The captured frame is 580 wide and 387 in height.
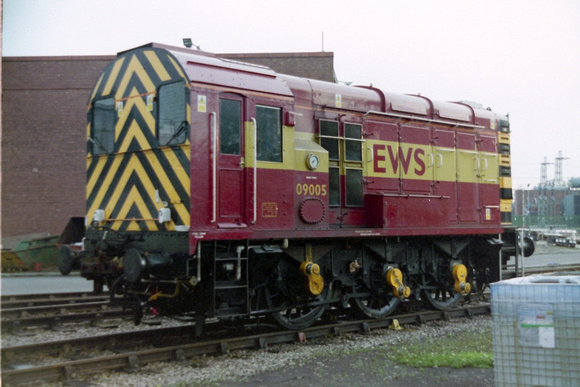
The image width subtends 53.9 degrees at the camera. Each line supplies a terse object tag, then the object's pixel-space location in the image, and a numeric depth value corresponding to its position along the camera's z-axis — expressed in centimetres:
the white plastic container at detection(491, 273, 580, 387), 427
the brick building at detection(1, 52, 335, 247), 2261
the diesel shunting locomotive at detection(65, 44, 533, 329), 728
